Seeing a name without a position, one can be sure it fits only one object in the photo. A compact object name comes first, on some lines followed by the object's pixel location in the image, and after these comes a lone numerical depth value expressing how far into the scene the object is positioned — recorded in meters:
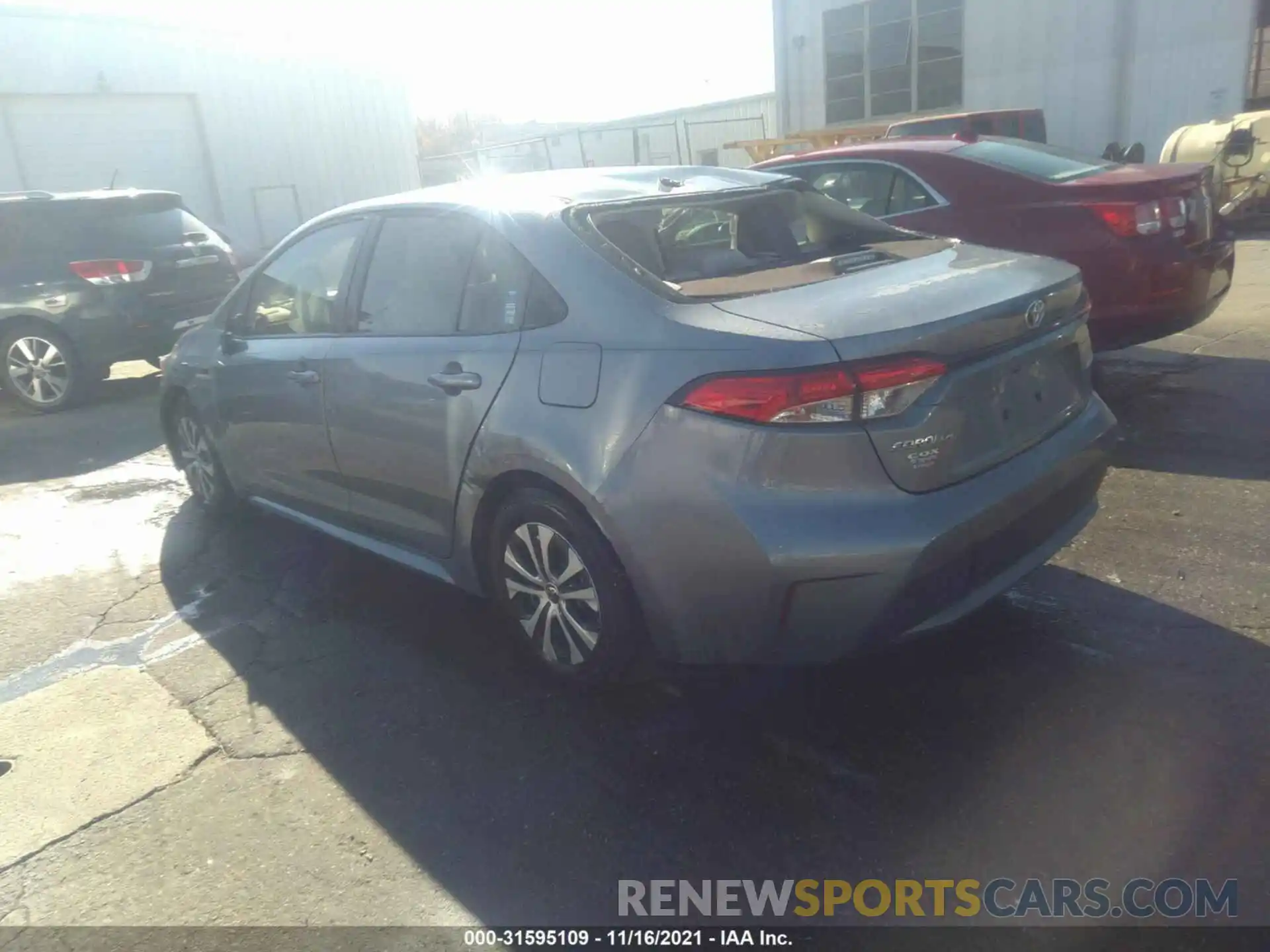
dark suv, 8.05
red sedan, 5.25
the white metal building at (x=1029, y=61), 16.23
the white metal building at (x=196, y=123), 15.48
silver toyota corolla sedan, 2.52
